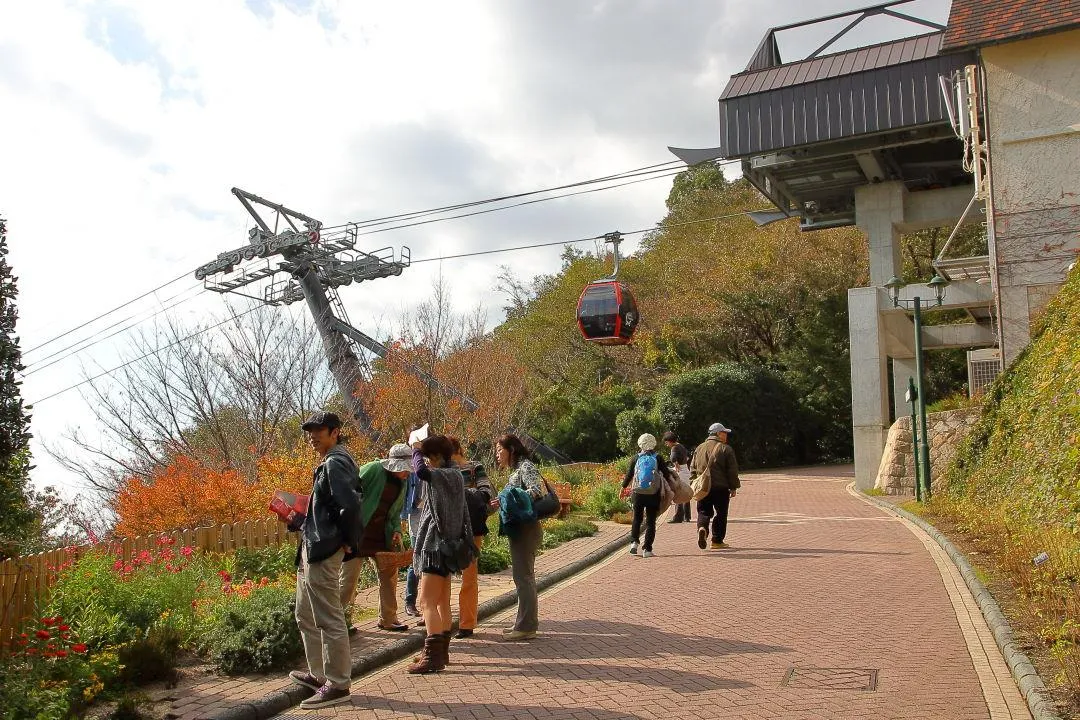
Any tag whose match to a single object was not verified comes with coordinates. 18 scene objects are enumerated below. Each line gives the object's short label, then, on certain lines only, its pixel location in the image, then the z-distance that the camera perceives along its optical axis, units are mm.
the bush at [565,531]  15734
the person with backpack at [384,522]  7863
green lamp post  21006
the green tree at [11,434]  5961
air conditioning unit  30625
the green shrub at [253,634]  7383
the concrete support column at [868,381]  27891
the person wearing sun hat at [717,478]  14133
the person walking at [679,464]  17950
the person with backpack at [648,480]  13297
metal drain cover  6711
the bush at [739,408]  39156
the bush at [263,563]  11891
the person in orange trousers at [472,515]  8305
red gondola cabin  23594
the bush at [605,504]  20453
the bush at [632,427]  39125
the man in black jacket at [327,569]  6492
